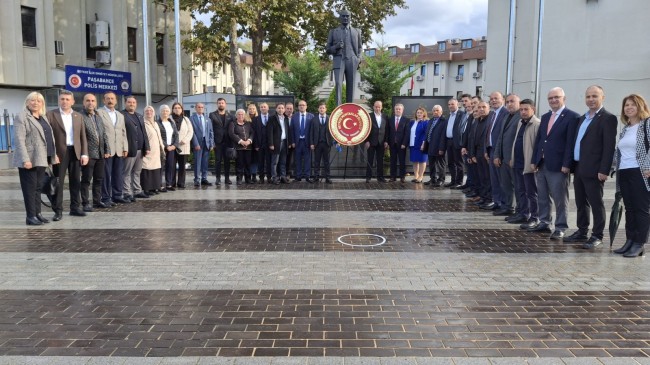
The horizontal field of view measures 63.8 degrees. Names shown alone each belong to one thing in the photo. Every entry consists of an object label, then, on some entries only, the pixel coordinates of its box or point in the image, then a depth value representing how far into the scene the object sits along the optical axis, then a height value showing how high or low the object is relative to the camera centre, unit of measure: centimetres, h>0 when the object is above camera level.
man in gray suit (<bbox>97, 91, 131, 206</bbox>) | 1035 -40
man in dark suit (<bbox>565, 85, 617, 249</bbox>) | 693 -25
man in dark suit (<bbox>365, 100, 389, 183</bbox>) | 1424 +3
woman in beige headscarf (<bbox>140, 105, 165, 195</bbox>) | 1180 -59
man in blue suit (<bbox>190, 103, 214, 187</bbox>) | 1354 -27
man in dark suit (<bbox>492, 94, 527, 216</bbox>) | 919 -35
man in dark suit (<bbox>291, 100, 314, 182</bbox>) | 1414 +5
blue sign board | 2509 +252
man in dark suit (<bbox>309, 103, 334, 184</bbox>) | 1407 -11
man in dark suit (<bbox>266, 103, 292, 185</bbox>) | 1379 -23
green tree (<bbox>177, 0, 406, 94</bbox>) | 2286 +510
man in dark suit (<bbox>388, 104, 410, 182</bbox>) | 1420 +6
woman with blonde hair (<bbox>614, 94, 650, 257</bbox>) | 648 -43
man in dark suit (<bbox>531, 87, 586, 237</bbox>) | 757 -24
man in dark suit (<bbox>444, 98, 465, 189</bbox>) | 1250 -21
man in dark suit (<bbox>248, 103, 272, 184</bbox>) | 1394 -23
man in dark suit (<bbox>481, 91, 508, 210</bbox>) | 999 -15
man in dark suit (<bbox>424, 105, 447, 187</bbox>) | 1333 -29
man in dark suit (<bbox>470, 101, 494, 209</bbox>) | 1063 -35
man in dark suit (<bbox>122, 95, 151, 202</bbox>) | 1093 -33
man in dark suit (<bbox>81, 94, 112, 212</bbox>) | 974 -41
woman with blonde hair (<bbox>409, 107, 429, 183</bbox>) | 1414 -14
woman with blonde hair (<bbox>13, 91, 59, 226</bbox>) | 838 -35
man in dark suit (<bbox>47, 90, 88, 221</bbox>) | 903 -30
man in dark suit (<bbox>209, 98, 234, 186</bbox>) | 1378 +4
